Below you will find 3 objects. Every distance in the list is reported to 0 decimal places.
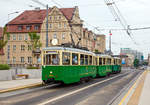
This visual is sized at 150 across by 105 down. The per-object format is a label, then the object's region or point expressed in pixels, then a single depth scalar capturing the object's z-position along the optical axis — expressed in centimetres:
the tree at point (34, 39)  3297
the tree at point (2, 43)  2011
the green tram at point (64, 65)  1506
